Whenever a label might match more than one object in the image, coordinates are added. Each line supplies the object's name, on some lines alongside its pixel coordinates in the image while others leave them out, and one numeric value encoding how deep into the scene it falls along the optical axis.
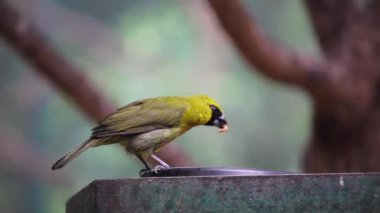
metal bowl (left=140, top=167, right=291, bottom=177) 5.99
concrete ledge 5.41
